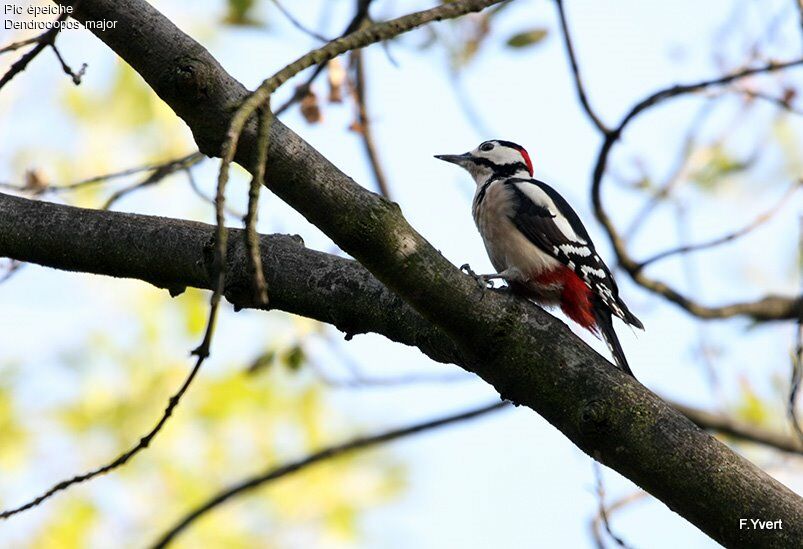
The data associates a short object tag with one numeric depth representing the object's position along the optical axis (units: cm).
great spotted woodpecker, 927
